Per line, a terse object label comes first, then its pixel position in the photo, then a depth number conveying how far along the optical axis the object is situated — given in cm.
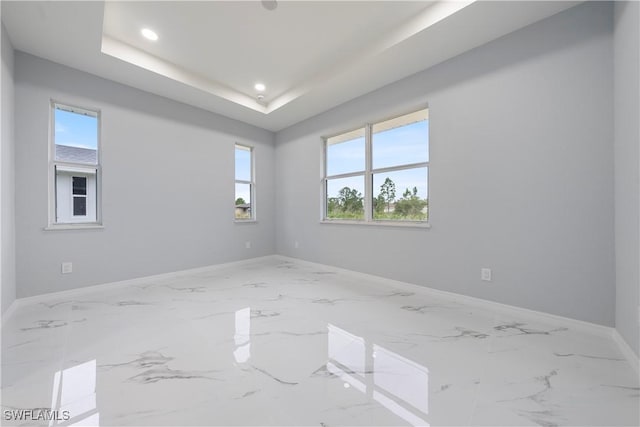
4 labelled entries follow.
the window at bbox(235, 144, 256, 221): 489
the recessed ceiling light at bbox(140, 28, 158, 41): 268
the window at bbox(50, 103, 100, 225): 299
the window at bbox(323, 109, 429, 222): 325
